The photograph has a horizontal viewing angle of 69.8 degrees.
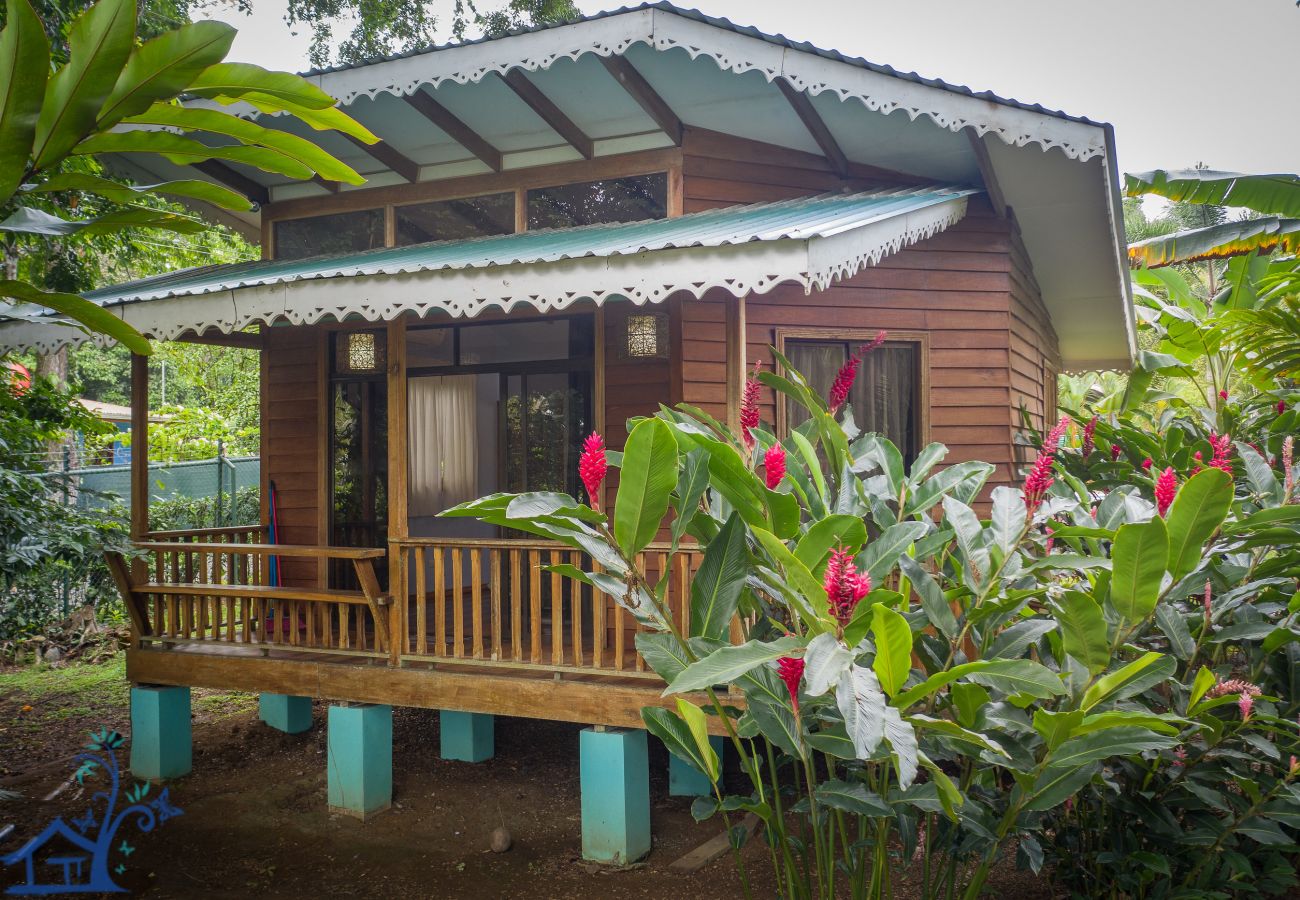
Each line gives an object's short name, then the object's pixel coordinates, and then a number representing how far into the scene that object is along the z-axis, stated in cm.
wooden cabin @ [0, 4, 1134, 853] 512
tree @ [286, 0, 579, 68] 1678
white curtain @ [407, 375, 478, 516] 773
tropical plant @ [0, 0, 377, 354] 169
